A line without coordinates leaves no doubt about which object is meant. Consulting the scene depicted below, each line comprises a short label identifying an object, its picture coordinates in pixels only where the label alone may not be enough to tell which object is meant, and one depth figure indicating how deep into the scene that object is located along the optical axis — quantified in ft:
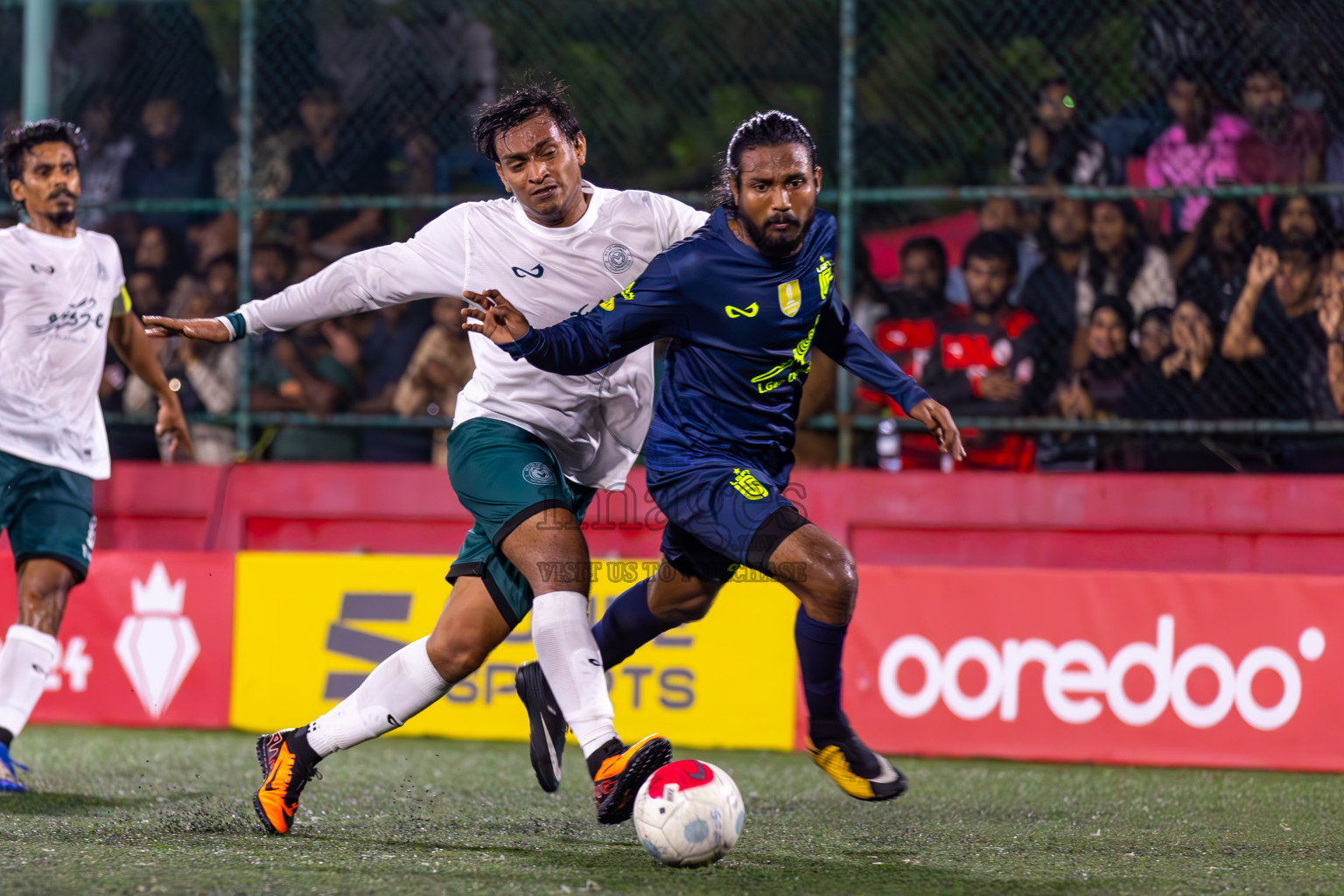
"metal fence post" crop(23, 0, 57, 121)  49.83
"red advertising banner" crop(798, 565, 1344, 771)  38.42
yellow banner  41.63
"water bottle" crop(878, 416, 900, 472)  45.03
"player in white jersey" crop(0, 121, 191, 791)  33.55
